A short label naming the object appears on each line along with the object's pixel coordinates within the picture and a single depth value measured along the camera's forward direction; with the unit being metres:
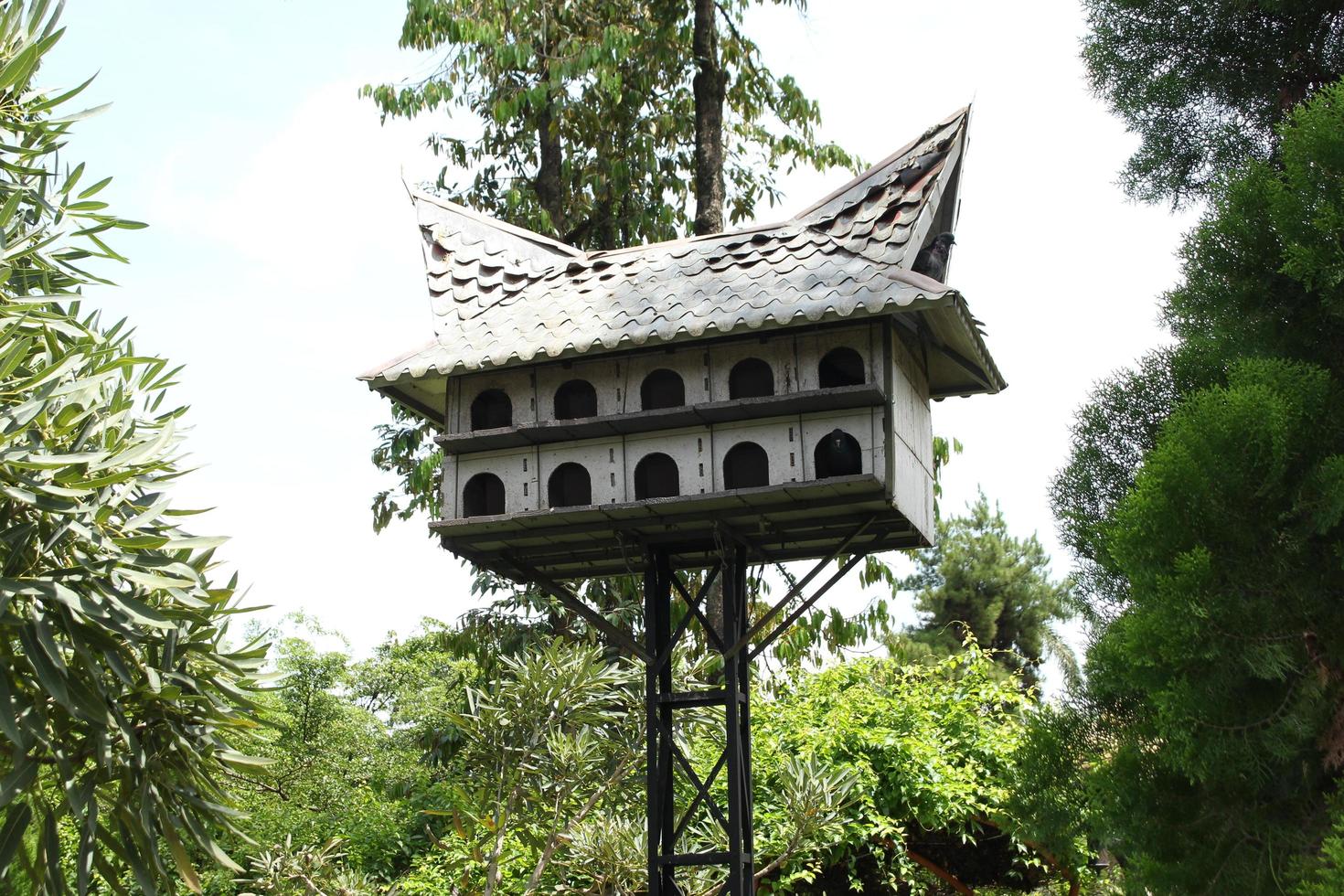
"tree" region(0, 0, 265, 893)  5.98
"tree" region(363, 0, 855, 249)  13.80
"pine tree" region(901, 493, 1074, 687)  27.62
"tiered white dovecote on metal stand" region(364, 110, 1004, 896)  7.40
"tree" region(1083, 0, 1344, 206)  6.77
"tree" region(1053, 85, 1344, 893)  4.85
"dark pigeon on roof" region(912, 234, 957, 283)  8.27
